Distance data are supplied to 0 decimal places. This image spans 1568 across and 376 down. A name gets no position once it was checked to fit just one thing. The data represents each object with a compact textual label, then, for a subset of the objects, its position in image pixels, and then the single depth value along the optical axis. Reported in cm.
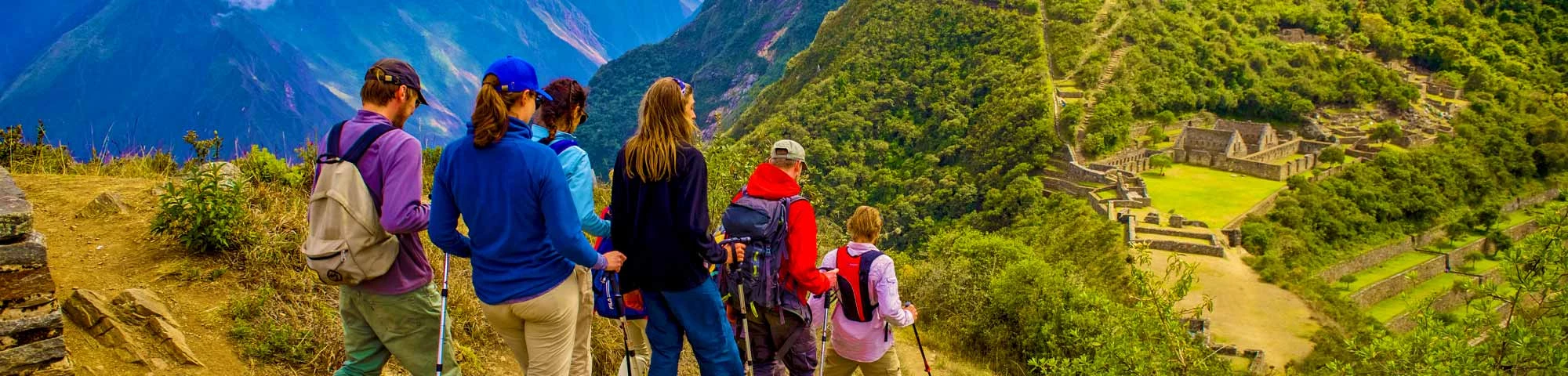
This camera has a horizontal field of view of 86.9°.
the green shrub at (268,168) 513
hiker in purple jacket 257
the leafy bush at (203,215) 411
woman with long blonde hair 282
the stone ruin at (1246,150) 3638
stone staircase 4069
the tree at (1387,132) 4288
